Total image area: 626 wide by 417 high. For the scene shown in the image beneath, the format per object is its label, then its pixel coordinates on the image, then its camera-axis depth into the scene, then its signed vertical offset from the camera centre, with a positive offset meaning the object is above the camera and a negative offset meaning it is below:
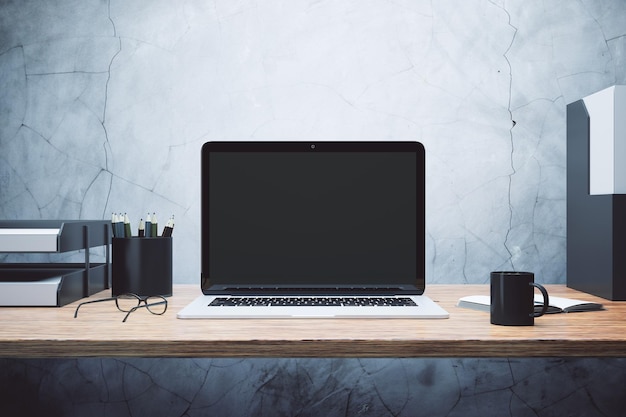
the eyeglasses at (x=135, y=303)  1.01 -0.19
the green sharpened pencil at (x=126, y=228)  1.18 -0.04
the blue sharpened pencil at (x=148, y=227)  1.20 -0.04
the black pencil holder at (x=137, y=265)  1.15 -0.12
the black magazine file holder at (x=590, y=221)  1.12 -0.03
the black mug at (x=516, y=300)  0.87 -0.15
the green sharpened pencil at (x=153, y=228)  1.20 -0.05
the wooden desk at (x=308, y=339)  0.78 -0.19
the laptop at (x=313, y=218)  1.18 -0.02
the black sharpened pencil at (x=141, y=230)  1.21 -0.05
